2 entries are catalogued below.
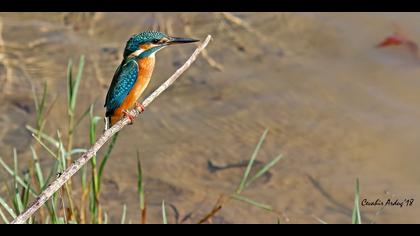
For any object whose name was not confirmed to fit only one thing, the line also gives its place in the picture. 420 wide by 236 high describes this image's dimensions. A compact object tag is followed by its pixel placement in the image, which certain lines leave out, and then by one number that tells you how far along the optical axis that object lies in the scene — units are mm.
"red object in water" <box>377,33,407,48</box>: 11398
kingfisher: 3867
